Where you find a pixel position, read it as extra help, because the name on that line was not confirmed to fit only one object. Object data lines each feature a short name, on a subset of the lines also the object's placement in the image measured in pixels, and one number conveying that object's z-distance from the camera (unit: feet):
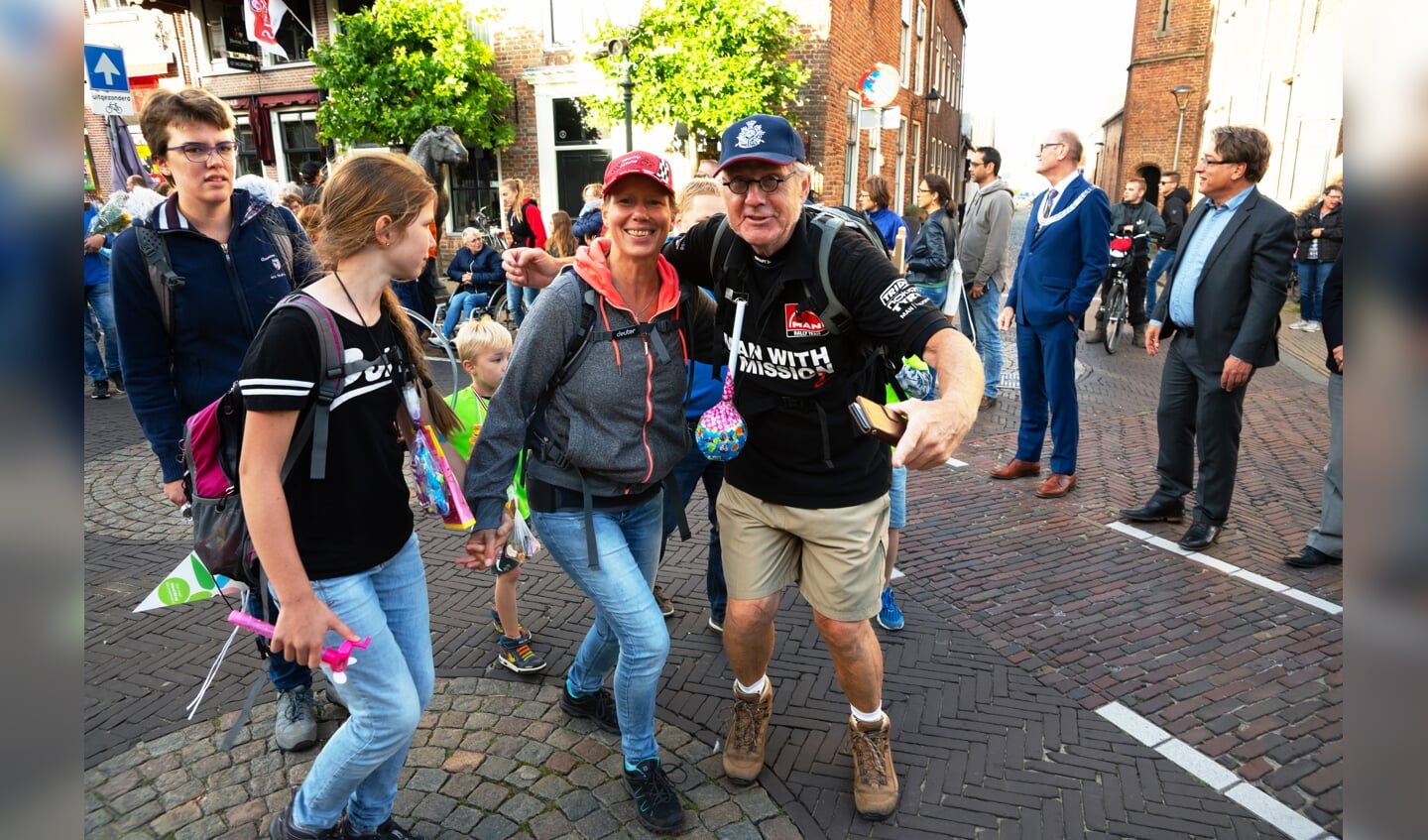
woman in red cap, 8.09
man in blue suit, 18.06
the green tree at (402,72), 46.44
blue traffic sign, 29.30
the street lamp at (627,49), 38.81
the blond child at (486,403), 11.34
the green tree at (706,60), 38.70
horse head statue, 32.73
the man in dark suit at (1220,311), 14.25
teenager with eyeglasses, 8.93
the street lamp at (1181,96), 82.12
